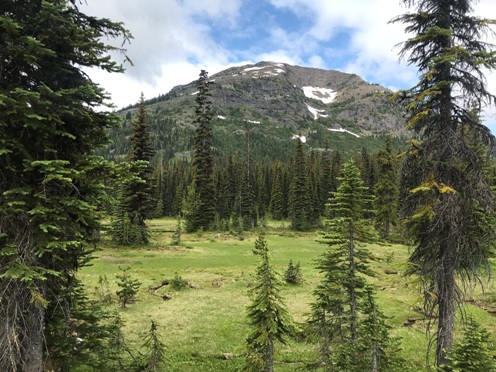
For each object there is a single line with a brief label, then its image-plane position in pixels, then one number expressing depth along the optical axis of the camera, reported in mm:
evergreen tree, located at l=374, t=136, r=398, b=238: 54562
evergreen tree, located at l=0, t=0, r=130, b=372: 7270
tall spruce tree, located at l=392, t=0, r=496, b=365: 11648
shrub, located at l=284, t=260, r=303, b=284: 27016
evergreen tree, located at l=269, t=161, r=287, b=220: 87500
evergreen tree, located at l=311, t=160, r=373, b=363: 13133
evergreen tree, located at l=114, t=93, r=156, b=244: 40094
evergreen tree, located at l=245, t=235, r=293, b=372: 9680
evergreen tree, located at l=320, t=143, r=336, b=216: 82350
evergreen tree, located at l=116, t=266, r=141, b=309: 19734
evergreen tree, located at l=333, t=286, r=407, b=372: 9695
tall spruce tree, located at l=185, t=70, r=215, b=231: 54938
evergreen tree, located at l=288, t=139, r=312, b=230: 67875
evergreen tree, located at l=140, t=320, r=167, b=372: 9953
